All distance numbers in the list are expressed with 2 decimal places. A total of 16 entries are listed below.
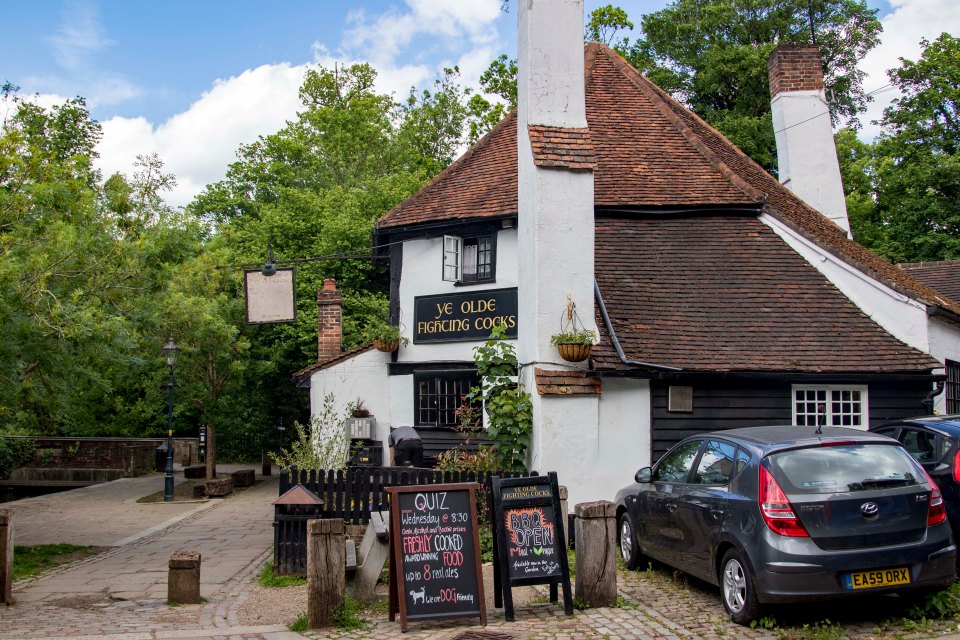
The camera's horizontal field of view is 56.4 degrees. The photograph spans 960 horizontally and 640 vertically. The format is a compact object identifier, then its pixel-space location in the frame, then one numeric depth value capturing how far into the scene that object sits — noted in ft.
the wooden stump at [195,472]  86.02
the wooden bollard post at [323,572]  26.07
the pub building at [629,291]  43.70
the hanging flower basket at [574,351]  42.22
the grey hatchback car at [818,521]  22.93
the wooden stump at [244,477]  79.39
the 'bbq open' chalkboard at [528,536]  26.08
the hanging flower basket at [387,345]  58.18
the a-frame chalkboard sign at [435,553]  25.18
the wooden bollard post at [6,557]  31.99
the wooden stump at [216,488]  72.54
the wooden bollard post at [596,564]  27.07
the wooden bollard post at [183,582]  32.14
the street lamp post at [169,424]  69.87
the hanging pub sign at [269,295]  59.47
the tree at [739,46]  111.55
